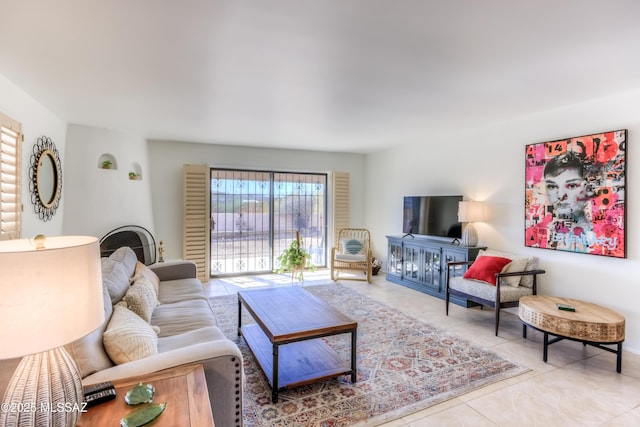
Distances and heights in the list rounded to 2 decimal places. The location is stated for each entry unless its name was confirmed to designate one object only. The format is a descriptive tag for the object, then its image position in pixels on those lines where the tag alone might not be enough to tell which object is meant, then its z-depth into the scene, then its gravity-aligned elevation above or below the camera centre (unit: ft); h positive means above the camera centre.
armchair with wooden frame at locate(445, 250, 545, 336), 11.14 -2.40
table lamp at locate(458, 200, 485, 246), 13.67 -0.07
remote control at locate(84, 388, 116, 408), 4.11 -2.38
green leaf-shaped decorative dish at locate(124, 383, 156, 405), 4.11 -2.35
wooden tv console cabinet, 14.11 -2.32
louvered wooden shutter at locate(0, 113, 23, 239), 8.25 +0.80
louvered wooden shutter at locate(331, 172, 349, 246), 21.18 +0.76
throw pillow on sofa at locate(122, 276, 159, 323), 7.51 -2.12
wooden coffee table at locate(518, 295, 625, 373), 8.40 -2.86
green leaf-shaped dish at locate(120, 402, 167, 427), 3.65 -2.36
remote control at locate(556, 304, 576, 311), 9.39 -2.66
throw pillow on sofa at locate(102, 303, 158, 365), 5.29 -2.17
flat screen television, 15.21 -0.11
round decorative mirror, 10.41 +1.08
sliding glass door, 19.30 -0.30
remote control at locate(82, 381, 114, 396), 4.26 -2.35
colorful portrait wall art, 10.00 +0.71
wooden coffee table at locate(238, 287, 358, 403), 7.58 -2.94
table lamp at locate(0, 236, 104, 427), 2.92 -1.06
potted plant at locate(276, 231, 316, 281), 17.16 -2.46
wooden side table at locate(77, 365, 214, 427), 3.79 -2.44
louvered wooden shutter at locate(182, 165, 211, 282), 17.61 -0.27
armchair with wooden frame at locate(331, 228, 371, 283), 18.52 -2.37
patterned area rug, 6.88 -4.14
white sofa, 4.90 -2.37
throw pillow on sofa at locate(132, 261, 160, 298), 9.80 -2.00
